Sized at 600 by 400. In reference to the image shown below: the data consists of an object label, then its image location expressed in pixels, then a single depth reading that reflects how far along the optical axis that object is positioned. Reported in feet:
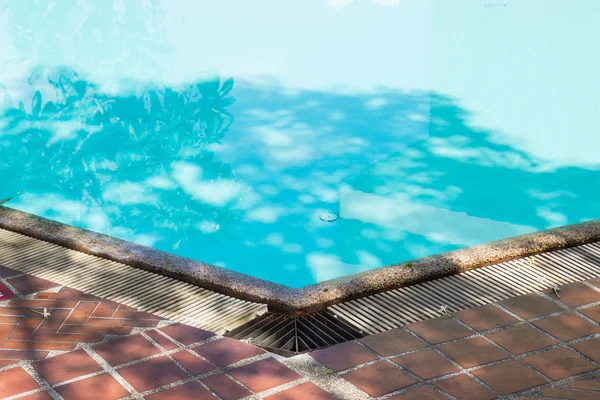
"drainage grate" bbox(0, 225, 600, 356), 12.81
